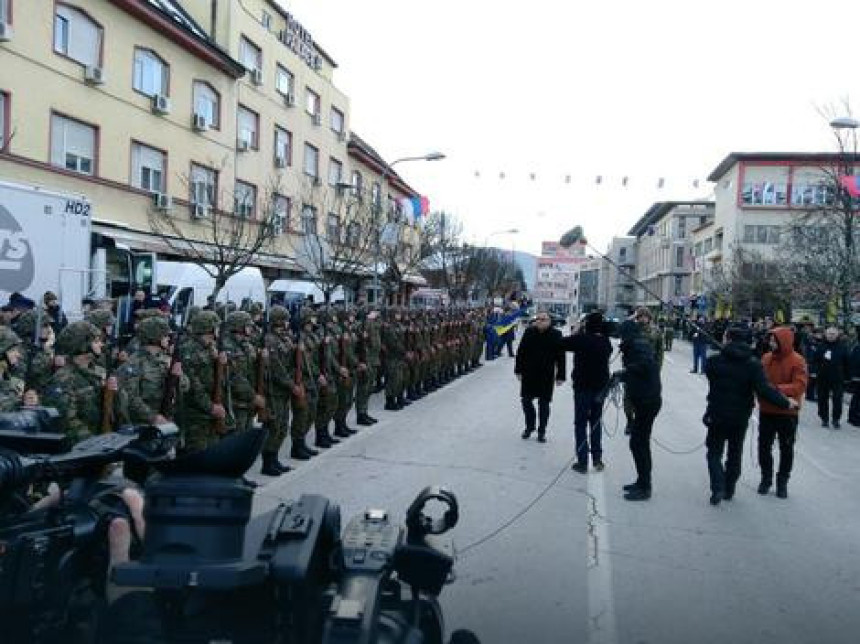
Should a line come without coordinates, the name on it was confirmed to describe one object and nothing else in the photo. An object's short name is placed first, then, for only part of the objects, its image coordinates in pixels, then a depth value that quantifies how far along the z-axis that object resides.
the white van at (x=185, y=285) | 18.81
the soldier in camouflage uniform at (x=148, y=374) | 6.23
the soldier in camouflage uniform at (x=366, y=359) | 11.56
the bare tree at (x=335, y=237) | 21.91
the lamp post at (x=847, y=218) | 19.91
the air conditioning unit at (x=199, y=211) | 26.12
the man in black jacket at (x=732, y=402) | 7.50
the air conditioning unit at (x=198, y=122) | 26.00
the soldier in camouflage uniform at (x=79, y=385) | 5.71
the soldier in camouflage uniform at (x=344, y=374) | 10.52
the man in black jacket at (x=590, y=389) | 8.86
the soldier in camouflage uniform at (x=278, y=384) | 8.29
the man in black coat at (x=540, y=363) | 10.34
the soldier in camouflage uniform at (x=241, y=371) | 7.80
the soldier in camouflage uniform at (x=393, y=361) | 13.20
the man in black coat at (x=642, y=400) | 7.62
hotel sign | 33.03
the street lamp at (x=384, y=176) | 23.37
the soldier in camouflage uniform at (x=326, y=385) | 9.80
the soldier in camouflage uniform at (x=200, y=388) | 7.14
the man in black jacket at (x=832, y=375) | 13.79
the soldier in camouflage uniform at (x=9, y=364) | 5.62
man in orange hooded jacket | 7.88
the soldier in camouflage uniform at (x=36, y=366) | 6.16
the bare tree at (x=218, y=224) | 20.25
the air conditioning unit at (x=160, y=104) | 24.02
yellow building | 19.67
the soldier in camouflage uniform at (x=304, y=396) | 8.96
